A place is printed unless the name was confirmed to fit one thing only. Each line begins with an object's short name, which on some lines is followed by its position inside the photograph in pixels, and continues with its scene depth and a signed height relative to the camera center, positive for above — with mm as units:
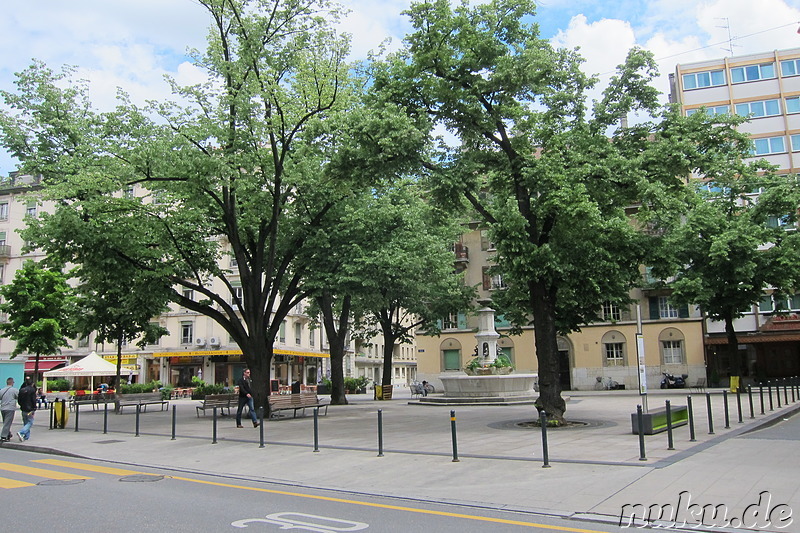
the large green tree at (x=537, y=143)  15422 +5467
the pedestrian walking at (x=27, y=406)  16359 -1047
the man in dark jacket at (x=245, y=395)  18547 -1100
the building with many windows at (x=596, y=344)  44219 +253
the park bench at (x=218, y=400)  23009 -1584
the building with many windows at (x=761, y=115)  42031 +16296
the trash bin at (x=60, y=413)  20359 -1565
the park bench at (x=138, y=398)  28833 -1724
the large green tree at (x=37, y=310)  31894 +2993
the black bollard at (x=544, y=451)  10312 -1734
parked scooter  42062 -2642
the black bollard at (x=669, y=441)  11781 -1851
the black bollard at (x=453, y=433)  11295 -1485
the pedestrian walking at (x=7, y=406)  16094 -1002
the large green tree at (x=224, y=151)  18781 +6722
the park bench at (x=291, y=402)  20719 -1560
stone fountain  27422 -1641
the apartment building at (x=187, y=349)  53875 +1076
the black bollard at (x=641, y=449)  10556 -1814
